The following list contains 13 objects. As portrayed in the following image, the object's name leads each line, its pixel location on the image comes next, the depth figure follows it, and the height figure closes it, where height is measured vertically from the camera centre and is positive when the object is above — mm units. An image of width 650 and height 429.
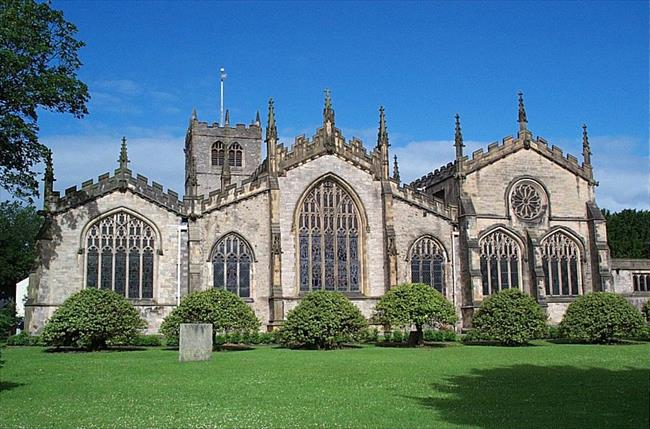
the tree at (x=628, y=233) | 63250 +6900
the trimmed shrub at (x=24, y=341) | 34250 -800
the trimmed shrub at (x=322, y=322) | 31781 -307
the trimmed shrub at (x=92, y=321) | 30641 +44
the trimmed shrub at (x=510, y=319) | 33531 -409
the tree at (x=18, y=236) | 51750 +8669
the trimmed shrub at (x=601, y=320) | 33031 -557
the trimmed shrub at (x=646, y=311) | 39869 -239
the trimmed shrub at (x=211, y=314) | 32000 +236
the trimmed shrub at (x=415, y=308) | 33375 +238
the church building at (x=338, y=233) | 37812 +4826
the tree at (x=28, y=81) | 32344 +11512
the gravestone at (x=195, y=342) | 25516 -819
